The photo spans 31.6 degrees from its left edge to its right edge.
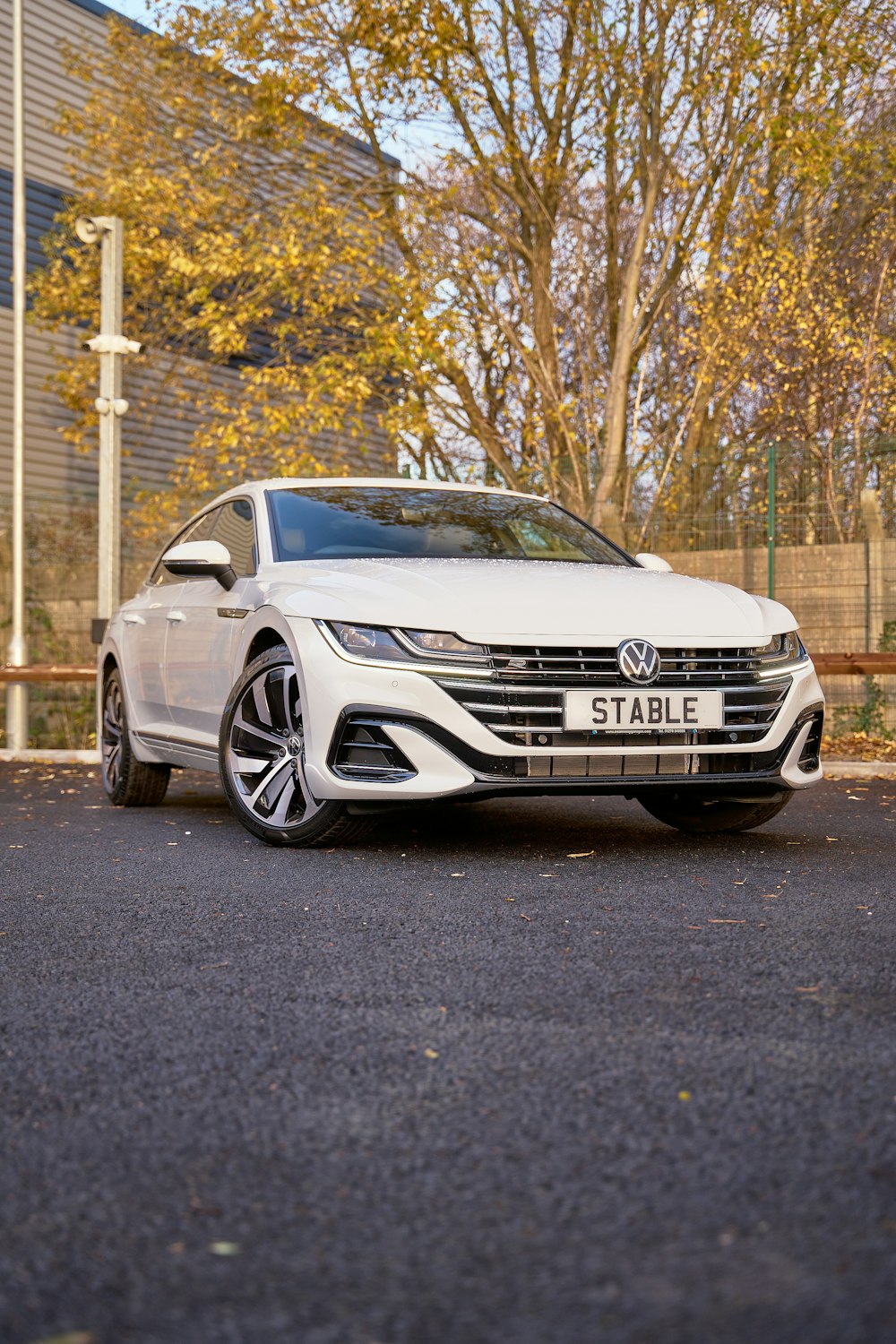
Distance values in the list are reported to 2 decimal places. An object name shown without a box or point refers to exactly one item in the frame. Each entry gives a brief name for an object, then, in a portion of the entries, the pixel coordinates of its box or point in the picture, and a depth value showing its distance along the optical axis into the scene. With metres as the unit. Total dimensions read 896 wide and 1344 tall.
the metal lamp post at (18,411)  13.21
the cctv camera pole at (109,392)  12.96
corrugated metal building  20.53
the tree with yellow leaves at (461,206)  13.87
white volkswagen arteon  5.57
